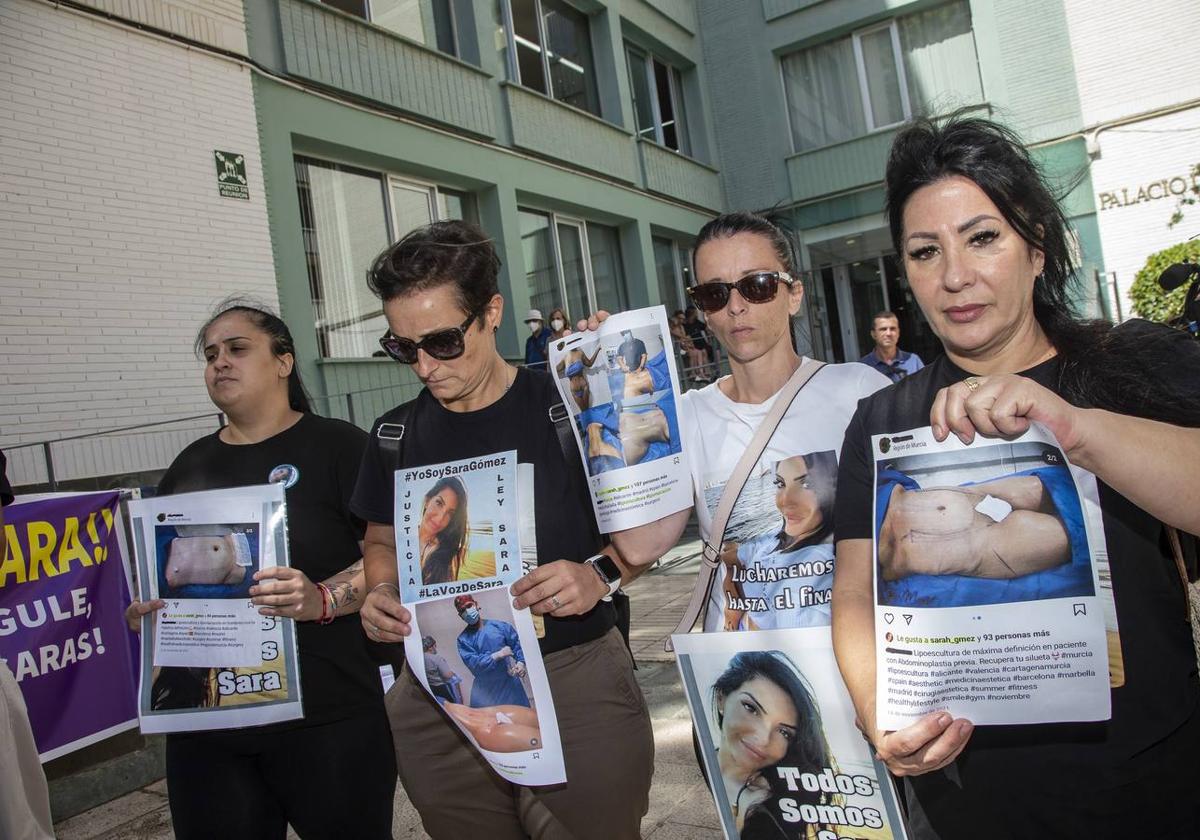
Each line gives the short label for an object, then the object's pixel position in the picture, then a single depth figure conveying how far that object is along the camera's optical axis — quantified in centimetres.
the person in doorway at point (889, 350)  805
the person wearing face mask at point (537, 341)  1140
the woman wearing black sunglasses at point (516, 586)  204
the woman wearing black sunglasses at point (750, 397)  208
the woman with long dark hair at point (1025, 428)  134
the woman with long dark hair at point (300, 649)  249
